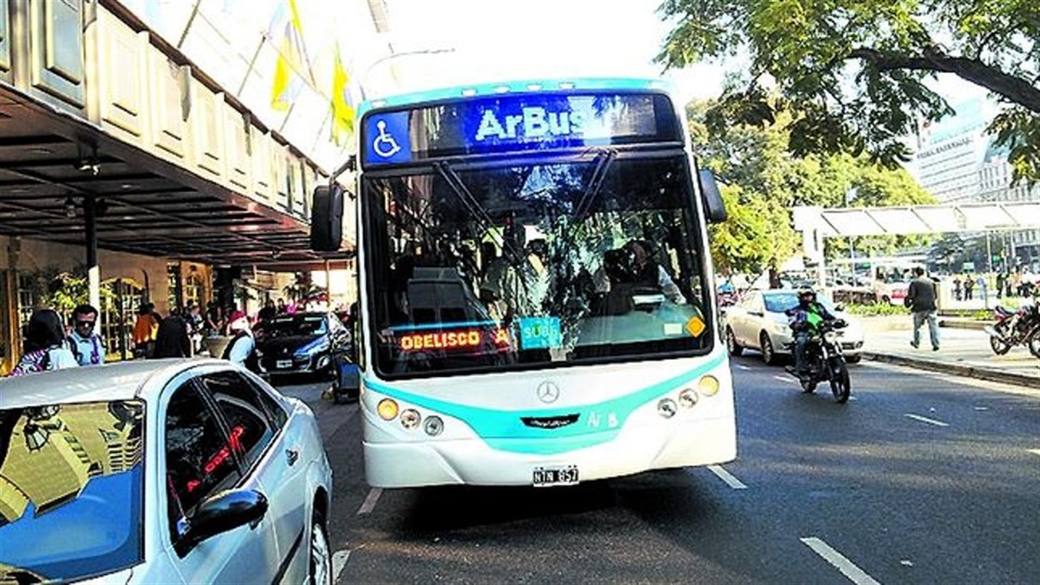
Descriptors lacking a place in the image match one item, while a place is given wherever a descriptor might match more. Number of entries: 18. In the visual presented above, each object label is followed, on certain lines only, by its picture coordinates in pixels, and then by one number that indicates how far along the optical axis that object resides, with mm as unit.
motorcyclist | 13781
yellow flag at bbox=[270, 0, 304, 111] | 22391
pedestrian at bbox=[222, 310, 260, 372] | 12359
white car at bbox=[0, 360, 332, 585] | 3293
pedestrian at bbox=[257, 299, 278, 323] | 25981
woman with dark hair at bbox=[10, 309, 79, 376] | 9086
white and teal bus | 6684
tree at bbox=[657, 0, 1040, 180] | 14406
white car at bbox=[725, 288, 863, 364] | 18719
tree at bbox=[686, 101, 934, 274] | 45219
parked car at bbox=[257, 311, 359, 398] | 20984
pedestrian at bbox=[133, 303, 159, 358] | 20578
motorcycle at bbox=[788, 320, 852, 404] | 12969
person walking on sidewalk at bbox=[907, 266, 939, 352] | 18984
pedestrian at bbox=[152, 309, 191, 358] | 15453
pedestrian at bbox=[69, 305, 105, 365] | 10242
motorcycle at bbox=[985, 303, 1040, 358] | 16516
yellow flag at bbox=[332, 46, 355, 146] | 31409
